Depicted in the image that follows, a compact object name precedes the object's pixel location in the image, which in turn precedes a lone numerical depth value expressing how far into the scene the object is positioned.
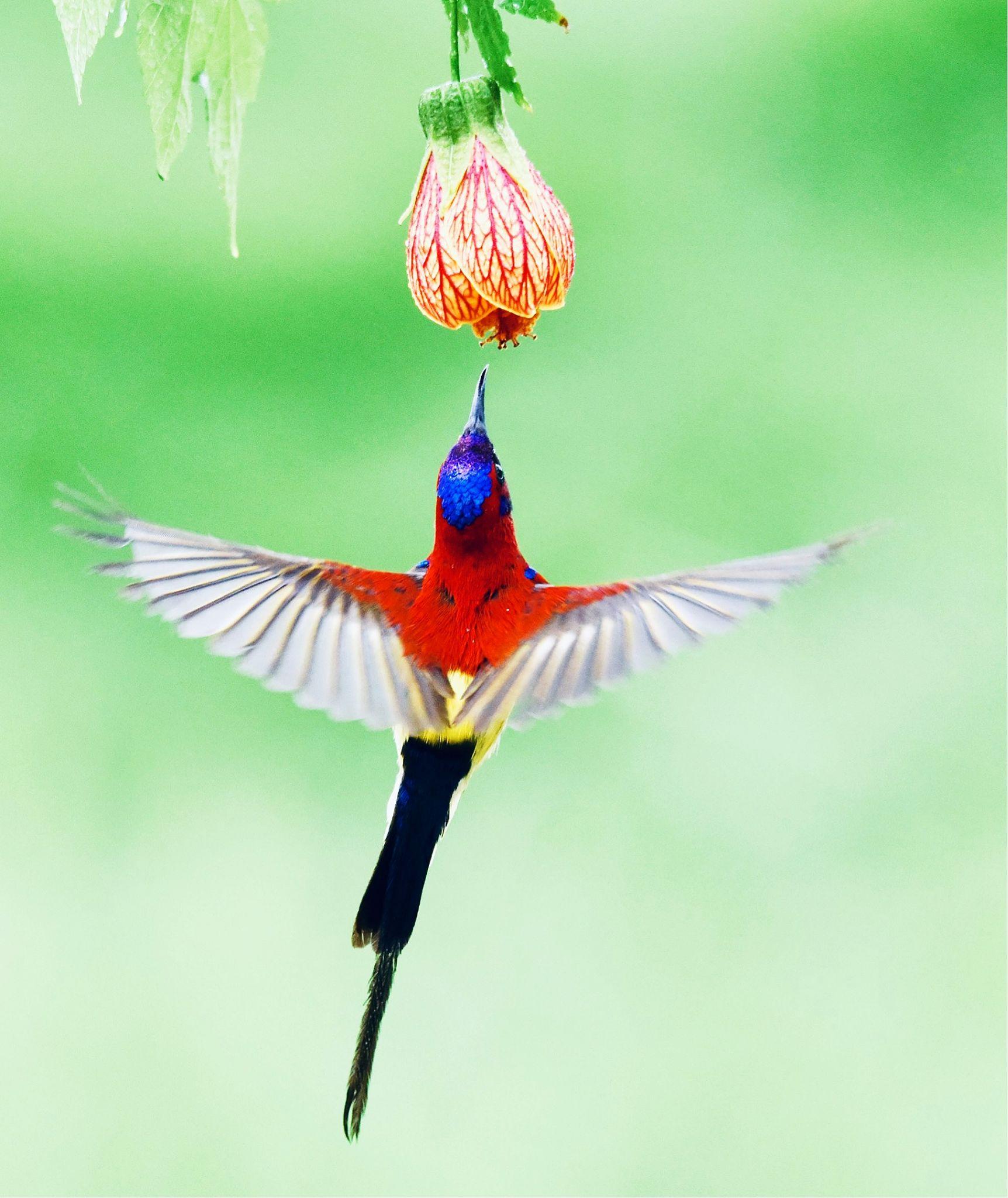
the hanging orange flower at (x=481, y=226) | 4.20
